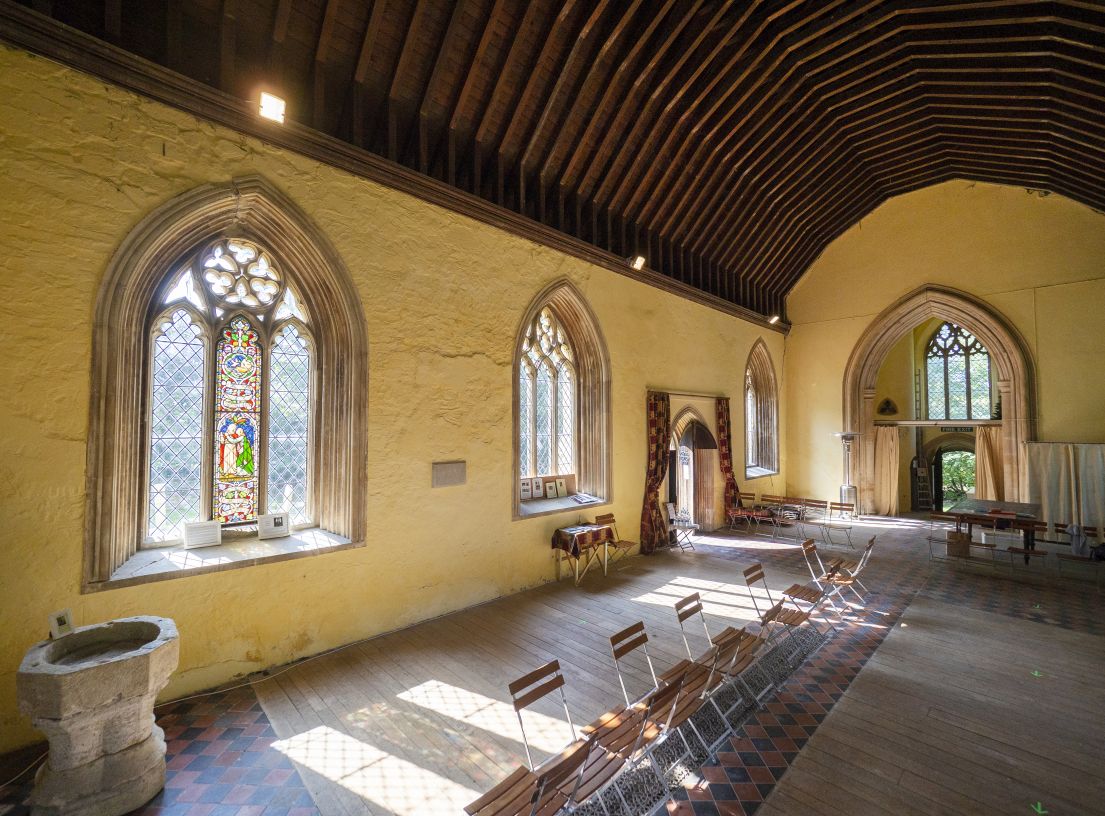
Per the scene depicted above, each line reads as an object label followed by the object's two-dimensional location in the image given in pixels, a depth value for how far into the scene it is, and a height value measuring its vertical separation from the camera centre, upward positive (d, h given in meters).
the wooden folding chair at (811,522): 11.30 -2.33
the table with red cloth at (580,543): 7.39 -1.71
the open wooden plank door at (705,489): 11.50 -1.42
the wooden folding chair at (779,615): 4.66 -1.90
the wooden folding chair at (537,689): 3.23 -1.71
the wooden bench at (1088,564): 7.69 -2.44
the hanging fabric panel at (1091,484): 10.09 -1.18
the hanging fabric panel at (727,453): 11.52 -0.59
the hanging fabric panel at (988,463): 12.38 -0.93
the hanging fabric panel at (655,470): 9.33 -0.81
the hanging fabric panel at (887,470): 13.84 -1.21
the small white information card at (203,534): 4.84 -1.01
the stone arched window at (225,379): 4.34 +0.51
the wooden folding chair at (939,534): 9.30 -2.45
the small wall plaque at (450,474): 6.21 -0.57
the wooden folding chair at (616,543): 7.99 -1.84
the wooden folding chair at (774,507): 10.89 -1.90
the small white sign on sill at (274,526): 5.29 -1.02
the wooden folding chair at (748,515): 10.90 -1.91
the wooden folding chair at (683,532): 9.97 -2.24
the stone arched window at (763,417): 13.81 +0.28
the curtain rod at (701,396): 9.84 +0.69
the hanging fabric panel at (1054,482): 10.43 -1.19
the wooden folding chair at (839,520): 10.65 -2.37
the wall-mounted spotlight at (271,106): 4.74 +3.06
